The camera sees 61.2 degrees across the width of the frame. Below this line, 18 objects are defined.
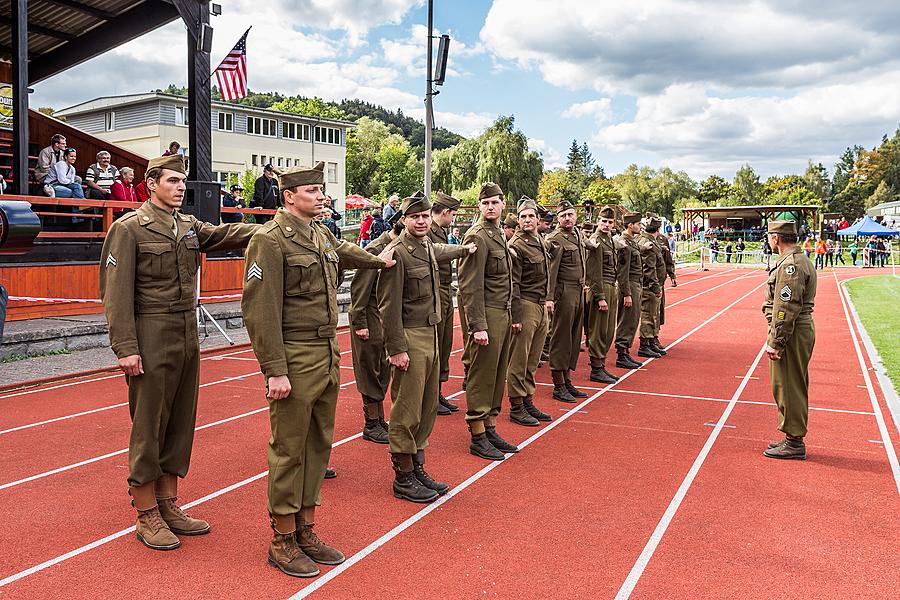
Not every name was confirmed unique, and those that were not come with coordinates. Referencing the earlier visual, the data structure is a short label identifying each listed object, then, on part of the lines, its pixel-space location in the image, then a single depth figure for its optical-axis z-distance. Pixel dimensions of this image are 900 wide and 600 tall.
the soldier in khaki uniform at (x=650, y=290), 12.23
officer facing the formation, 6.49
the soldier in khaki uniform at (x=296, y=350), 4.06
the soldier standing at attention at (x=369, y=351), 6.96
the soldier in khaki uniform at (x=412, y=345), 5.36
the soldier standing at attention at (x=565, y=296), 8.76
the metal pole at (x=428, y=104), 18.78
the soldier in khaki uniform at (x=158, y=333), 4.33
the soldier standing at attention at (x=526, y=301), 7.45
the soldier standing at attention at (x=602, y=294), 9.91
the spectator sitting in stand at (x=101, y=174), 13.98
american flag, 14.23
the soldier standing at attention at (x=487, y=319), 6.43
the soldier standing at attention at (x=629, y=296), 11.03
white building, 46.97
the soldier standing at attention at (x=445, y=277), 7.65
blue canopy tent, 41.09
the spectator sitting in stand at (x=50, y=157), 13.61
